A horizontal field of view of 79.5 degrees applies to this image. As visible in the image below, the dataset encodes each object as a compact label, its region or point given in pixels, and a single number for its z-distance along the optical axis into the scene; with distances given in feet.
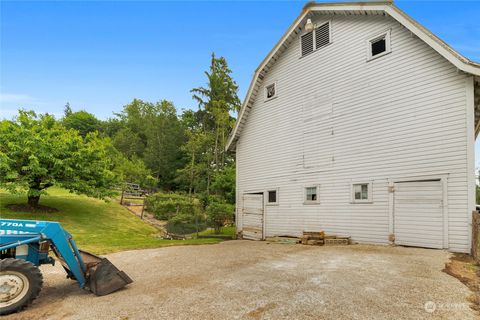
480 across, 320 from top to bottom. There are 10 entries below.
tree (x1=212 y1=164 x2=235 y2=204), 74.13
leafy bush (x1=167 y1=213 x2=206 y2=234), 63.57
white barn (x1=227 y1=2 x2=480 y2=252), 31.78
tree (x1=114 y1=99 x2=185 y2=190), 162.30
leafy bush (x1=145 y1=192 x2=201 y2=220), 68.23
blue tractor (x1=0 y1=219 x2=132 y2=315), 15.71
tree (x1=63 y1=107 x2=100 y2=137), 250.16
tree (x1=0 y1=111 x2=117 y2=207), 55.67
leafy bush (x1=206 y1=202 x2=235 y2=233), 63.10
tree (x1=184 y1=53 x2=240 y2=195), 133.39
